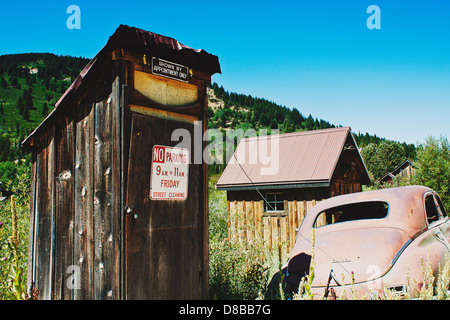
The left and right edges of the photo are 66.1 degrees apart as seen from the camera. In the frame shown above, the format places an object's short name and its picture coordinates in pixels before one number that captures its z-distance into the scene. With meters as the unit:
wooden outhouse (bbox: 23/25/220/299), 3.10
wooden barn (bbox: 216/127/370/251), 11.52
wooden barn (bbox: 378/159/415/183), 49.35
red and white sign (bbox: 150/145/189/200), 3.27
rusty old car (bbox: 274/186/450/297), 4.37
